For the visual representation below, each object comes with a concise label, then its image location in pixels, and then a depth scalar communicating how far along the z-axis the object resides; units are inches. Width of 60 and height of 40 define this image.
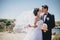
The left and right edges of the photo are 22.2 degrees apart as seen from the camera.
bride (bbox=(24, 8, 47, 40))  75.7
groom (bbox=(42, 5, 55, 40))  76.2
